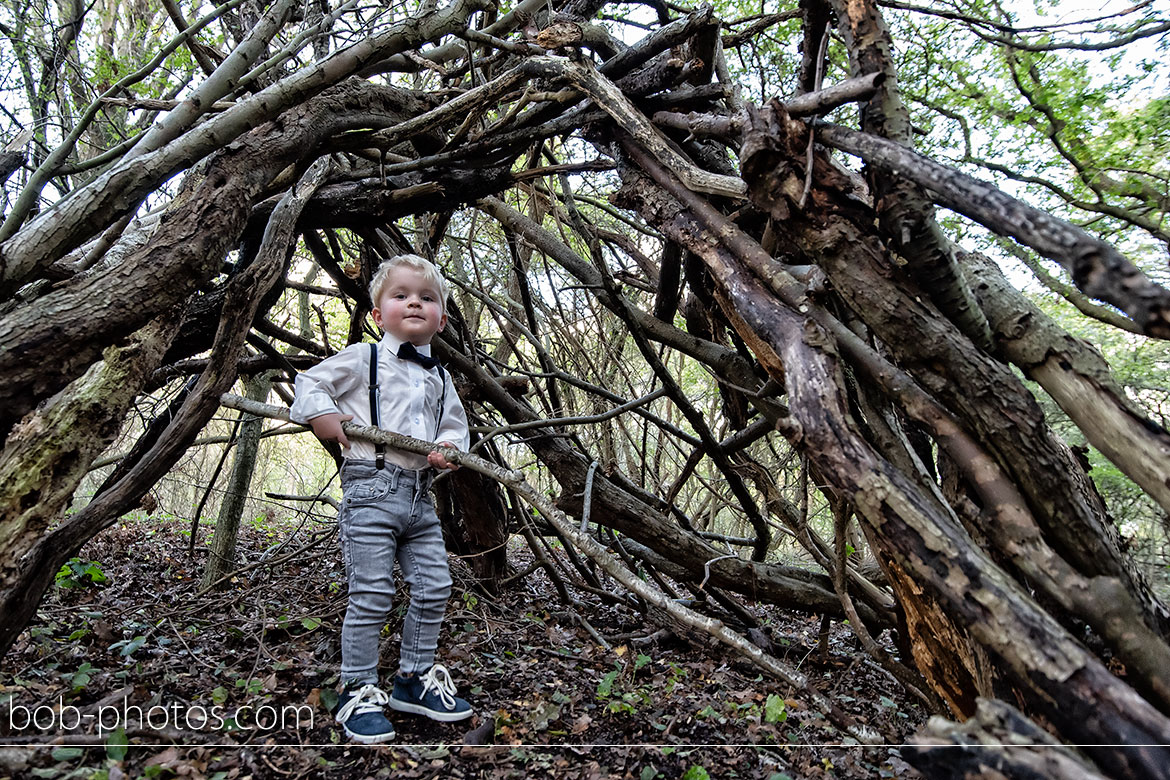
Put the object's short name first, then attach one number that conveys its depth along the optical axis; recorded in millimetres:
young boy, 2309
